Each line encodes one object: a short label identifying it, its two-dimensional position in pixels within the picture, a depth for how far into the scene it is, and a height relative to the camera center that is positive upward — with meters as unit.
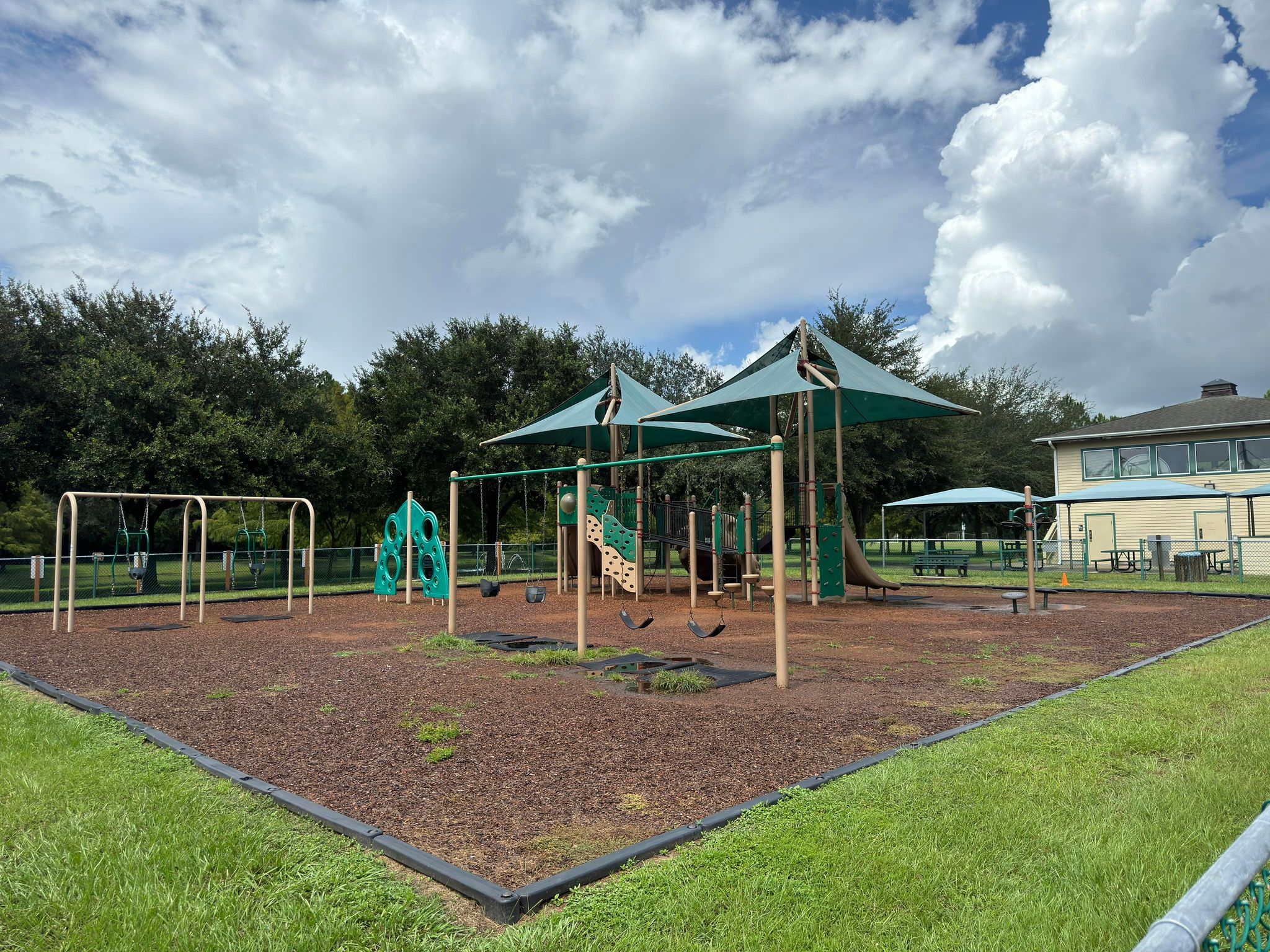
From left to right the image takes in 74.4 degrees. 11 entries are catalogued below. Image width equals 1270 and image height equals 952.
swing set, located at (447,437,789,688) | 7.22 -0.25
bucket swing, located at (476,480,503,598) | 18.34 -1.17
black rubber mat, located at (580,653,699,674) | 8.27 -1.33
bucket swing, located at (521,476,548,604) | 16.52 -1.17
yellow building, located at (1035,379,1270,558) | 26.27 +2.07
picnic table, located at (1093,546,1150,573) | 24.91 -1.11
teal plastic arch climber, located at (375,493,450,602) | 15.34 -0.26
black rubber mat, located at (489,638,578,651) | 9.85 -1.33
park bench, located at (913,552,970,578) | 23.03 -0.97
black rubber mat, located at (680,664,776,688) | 7.48 -1.34
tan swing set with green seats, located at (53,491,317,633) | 12.05 -0.15
